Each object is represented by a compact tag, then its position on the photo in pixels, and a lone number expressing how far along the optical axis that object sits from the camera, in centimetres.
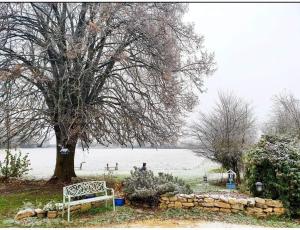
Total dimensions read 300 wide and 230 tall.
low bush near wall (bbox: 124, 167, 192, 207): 495
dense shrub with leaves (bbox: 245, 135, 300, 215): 486
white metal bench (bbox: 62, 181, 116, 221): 459
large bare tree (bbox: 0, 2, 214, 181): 574
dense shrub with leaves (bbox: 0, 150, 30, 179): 782
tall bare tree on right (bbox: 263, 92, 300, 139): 916
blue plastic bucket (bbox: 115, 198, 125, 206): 513
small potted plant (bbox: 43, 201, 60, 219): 457
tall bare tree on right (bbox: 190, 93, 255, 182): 883
